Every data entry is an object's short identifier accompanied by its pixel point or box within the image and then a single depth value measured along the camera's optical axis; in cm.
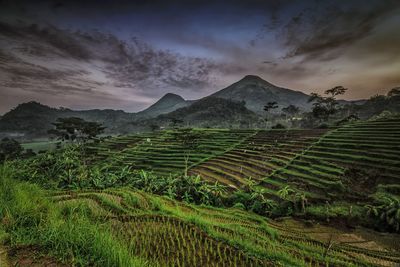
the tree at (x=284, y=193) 1771
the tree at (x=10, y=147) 5367
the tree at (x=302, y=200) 1640
